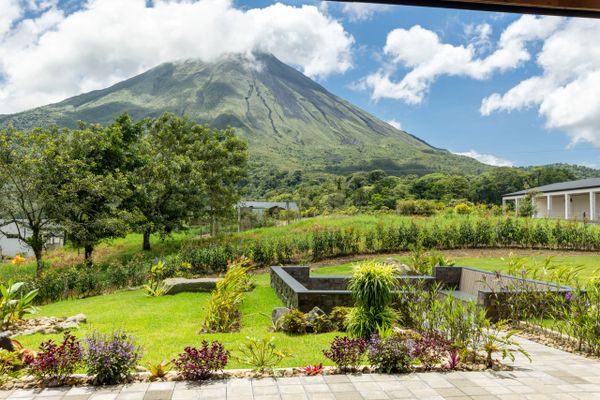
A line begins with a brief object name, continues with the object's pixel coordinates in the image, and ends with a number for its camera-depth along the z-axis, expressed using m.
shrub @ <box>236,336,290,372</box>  3.79
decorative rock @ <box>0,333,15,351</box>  4.08
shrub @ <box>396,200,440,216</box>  25.72
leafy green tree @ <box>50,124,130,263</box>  14.38
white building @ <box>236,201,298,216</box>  35.85
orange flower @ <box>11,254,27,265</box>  14.90
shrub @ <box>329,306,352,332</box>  5.81
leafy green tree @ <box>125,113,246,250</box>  17.67
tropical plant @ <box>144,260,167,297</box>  9.70
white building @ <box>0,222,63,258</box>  28.08
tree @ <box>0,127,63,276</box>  13.61
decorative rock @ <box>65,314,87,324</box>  6.55
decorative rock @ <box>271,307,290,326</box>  6.05
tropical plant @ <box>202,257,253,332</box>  6.13
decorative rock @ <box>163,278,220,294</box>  9.83
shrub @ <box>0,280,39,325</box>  5.70
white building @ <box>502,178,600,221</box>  28.19
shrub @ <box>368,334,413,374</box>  3.78
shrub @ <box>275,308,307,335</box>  5.65
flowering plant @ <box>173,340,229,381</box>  3.53
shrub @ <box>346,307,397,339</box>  4.83
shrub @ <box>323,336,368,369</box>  3.80
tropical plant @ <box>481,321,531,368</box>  3.97
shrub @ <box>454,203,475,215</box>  24.71
